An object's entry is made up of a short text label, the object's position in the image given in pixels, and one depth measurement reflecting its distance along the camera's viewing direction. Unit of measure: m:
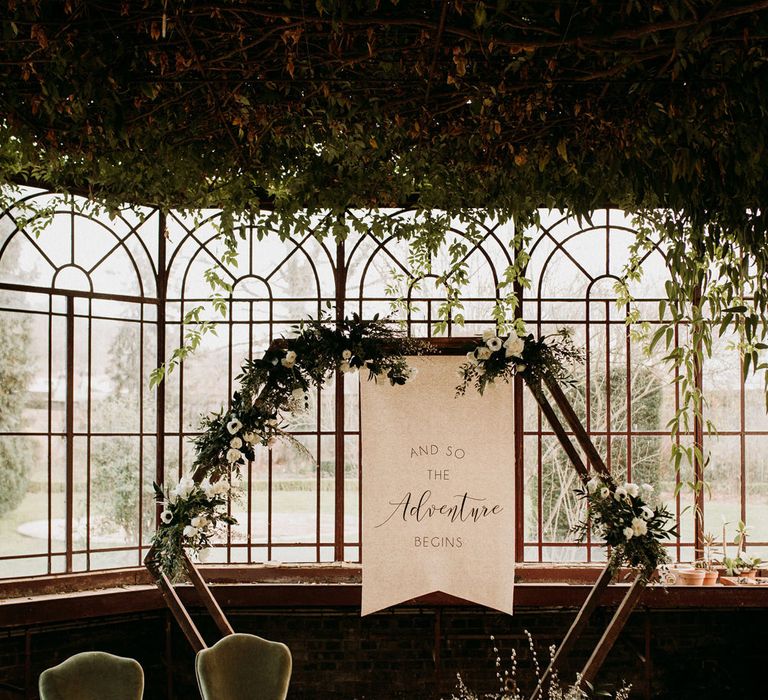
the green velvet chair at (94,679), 3.41
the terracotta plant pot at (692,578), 5.18
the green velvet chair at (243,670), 3.76
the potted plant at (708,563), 5.23
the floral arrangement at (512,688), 4.64
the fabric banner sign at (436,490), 4.66
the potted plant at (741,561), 5.27
